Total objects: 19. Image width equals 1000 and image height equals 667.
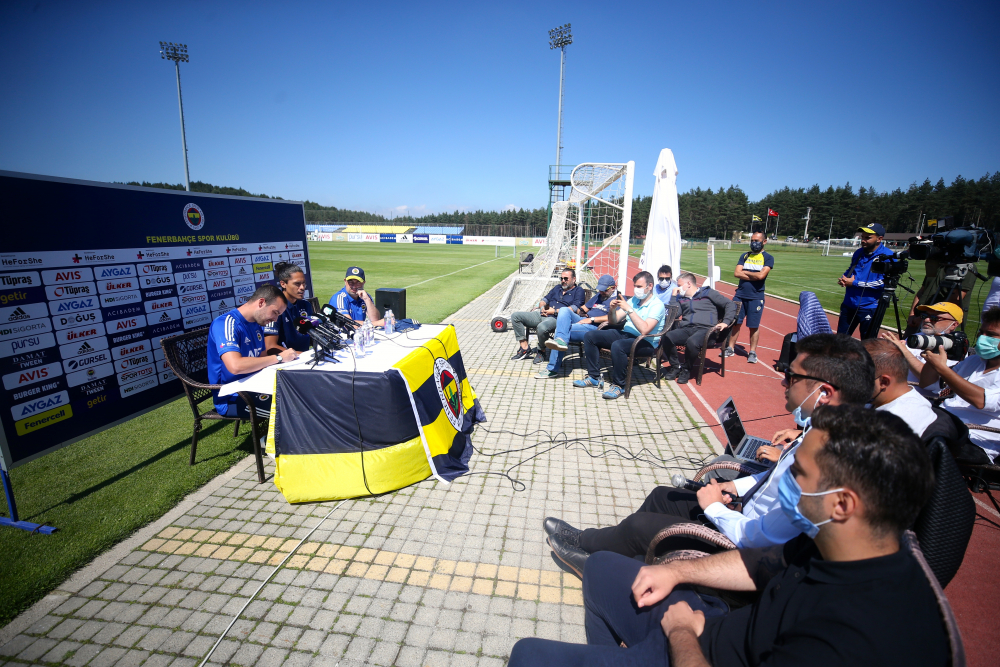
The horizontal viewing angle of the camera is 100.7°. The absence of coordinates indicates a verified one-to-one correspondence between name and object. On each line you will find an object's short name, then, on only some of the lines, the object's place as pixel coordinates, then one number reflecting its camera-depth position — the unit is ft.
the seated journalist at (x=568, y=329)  20.67
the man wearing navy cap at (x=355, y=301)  17.21
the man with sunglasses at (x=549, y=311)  22.07
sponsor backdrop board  10.66
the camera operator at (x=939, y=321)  11.00
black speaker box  22.97
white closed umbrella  24.61
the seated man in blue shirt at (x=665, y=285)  21.66
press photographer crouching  9.45
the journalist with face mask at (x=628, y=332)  18.37
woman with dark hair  14.82
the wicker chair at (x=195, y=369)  12.32
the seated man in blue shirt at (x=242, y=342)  12.16
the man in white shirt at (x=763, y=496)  6.45
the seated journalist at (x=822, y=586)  3.76
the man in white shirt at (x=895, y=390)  7.38
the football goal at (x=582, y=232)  30.09
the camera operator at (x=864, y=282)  17.51
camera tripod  15.69
